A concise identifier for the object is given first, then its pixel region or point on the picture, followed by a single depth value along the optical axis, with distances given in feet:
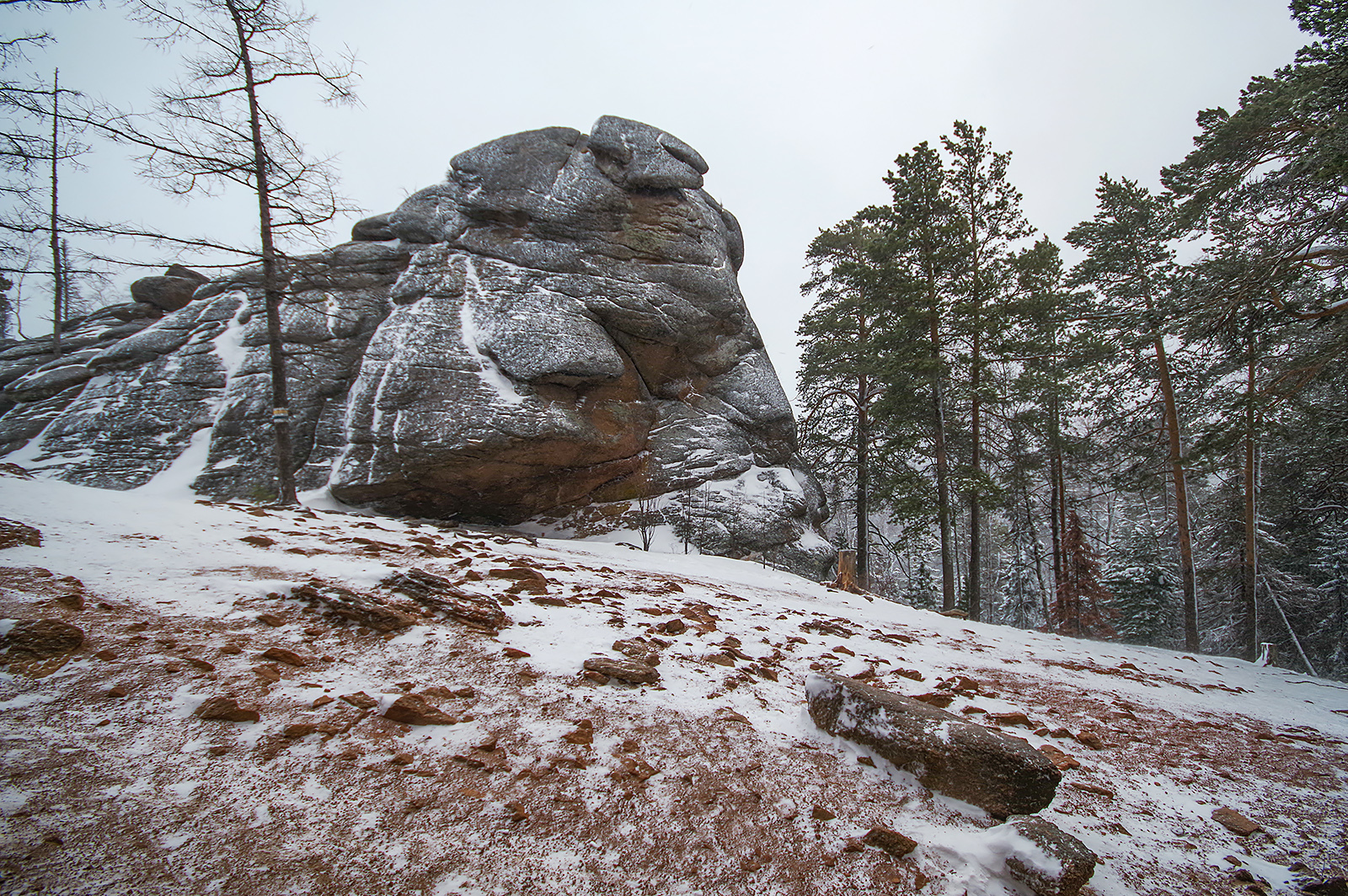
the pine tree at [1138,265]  35.04
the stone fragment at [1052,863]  5.76
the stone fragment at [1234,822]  7.84
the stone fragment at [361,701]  7.96
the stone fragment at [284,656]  8.80
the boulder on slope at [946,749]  7.31
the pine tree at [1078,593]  52.85
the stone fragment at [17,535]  11.35
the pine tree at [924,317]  36.94
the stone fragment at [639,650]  11.30
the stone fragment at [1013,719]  11.11
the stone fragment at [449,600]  11.87
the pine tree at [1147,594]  63.16
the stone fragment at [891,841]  6.36
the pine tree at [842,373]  47.98
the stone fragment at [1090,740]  10.51
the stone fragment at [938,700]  11.66
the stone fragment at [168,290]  44.04
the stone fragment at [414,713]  7.74
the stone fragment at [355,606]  10.74
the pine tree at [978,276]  35.40
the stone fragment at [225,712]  7.01
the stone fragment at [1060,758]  9.35
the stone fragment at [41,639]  7.54
